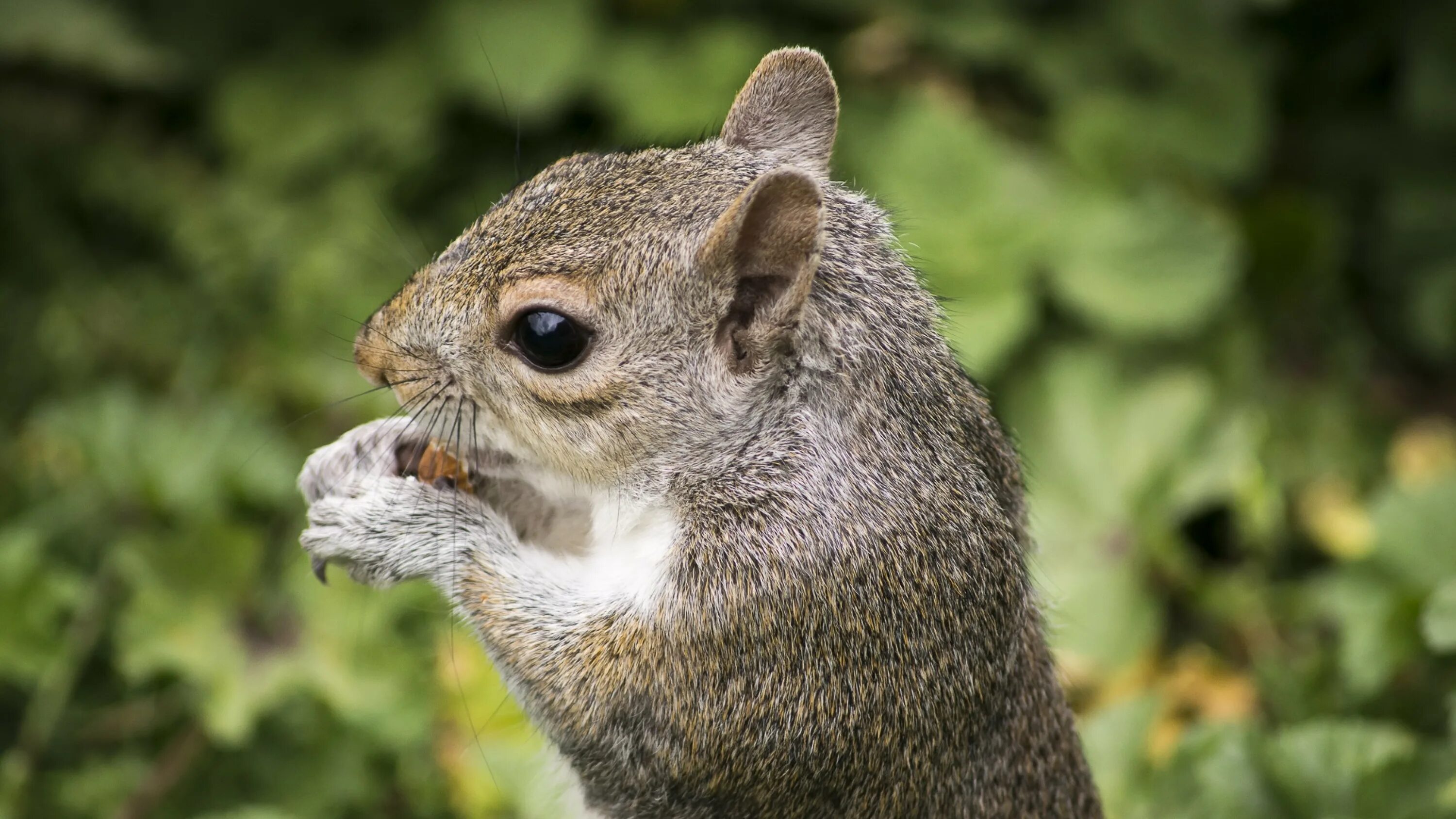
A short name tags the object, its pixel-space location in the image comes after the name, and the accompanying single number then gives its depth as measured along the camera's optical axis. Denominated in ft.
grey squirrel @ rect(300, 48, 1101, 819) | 10.93
